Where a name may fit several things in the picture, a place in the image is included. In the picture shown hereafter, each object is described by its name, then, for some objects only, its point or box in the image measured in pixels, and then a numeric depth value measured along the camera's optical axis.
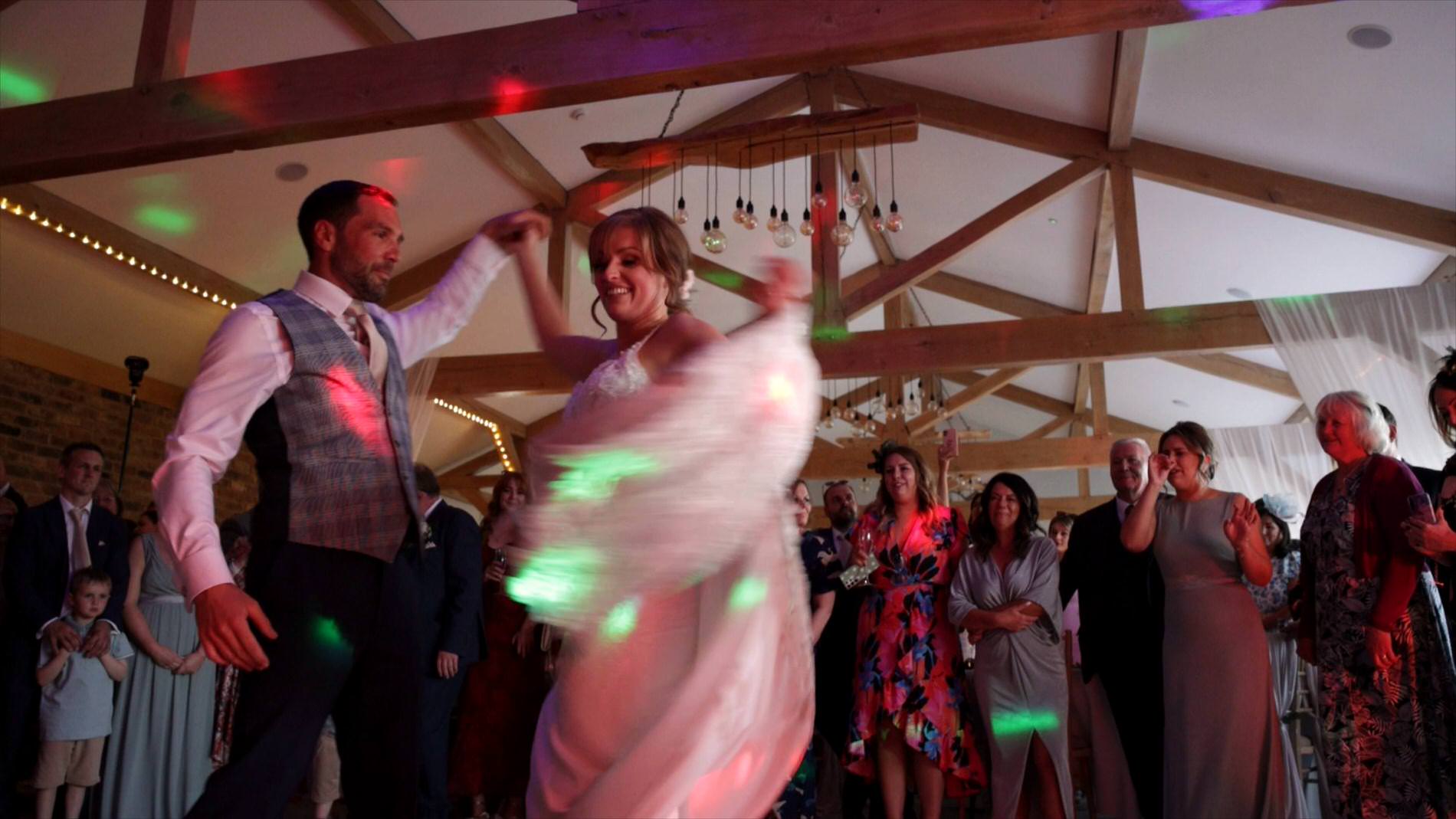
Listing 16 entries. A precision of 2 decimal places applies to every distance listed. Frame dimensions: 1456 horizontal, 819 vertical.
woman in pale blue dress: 4.42
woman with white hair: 2.93
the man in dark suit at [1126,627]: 3.79
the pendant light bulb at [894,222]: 5.86
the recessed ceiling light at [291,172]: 6.98
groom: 1.60
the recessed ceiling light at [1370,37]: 4.90
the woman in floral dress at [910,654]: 3.86
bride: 1.42
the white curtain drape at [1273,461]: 7.68
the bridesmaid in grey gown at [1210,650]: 3.50
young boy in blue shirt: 4.15
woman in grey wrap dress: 3.82
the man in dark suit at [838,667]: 4.46
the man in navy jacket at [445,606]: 4.02
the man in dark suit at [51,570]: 4.12
